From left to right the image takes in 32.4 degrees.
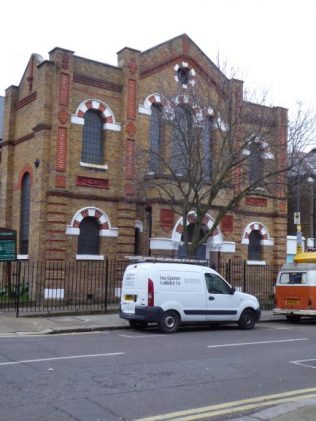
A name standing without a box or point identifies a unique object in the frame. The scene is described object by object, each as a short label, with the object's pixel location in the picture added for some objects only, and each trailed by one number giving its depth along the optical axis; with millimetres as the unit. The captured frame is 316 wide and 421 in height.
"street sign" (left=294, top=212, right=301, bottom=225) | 25500
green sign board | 19734
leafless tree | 20188
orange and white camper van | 19531
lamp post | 24375
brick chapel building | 21750
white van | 15383
